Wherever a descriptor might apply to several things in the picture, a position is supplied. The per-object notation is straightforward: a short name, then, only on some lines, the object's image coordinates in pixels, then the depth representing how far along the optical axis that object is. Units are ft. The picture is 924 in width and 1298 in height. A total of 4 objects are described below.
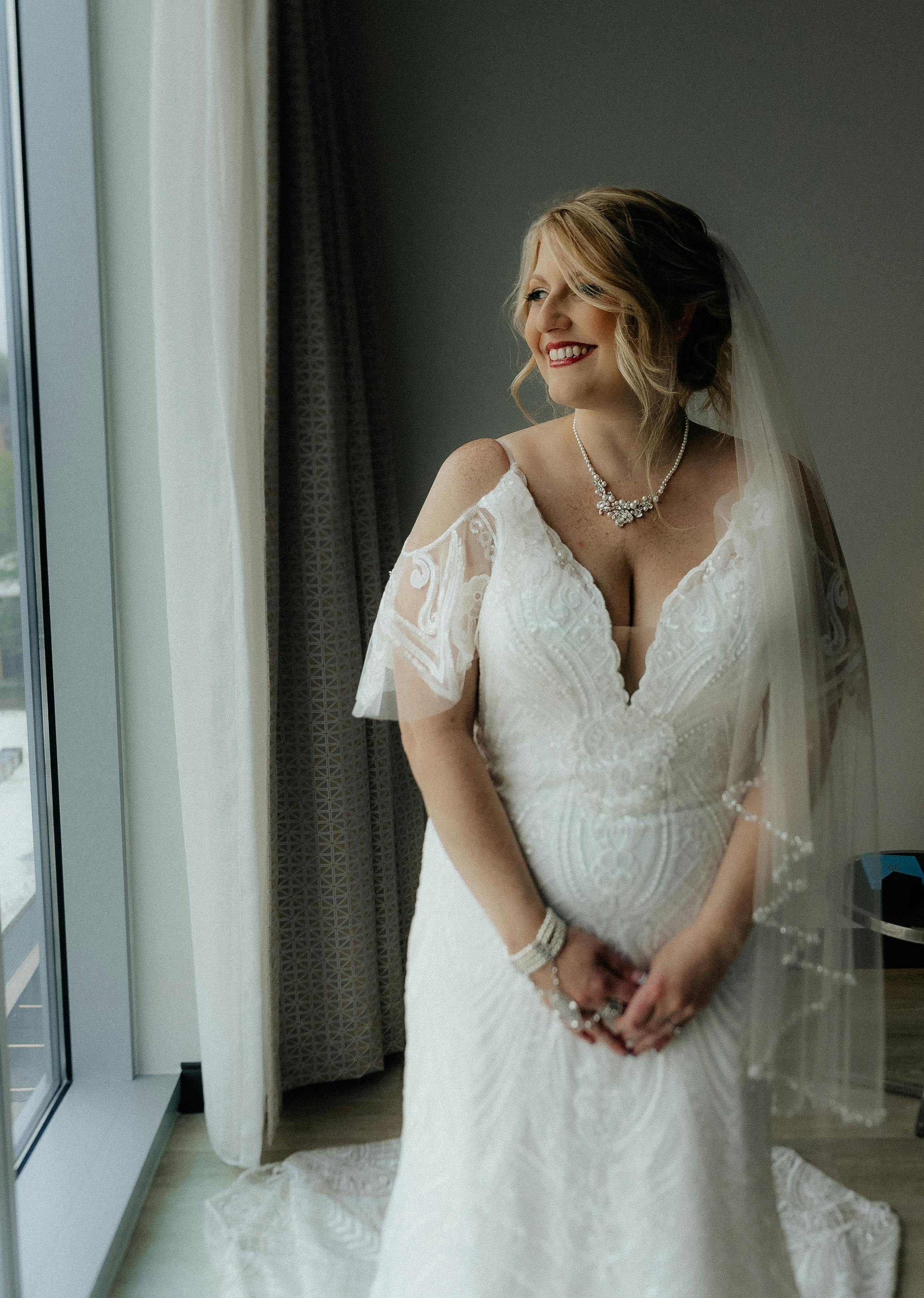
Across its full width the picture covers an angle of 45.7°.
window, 6.68
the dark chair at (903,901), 7.37
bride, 4.32
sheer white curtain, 6.24
